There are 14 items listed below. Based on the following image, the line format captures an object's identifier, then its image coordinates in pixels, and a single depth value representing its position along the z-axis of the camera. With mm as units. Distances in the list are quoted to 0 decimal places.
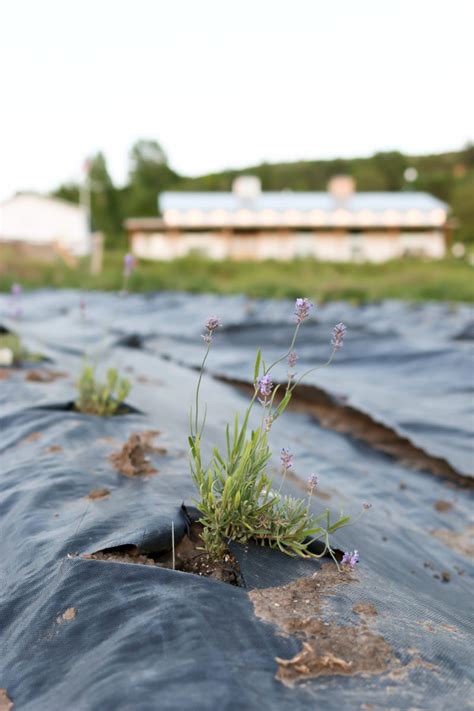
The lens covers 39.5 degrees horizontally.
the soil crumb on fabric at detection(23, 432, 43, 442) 3070
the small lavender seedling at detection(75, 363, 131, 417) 3502
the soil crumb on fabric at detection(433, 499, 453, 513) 3569
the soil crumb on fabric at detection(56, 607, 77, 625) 1600
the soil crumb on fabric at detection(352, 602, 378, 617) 1645
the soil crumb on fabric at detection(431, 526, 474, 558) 3047
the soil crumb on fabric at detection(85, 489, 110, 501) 2312
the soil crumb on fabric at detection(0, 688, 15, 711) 1405
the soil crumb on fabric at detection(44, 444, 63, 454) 2836
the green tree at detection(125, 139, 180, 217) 41531
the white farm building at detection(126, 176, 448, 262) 27297
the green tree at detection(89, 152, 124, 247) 38781
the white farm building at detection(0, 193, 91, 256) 28969
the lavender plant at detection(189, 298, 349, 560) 1757
